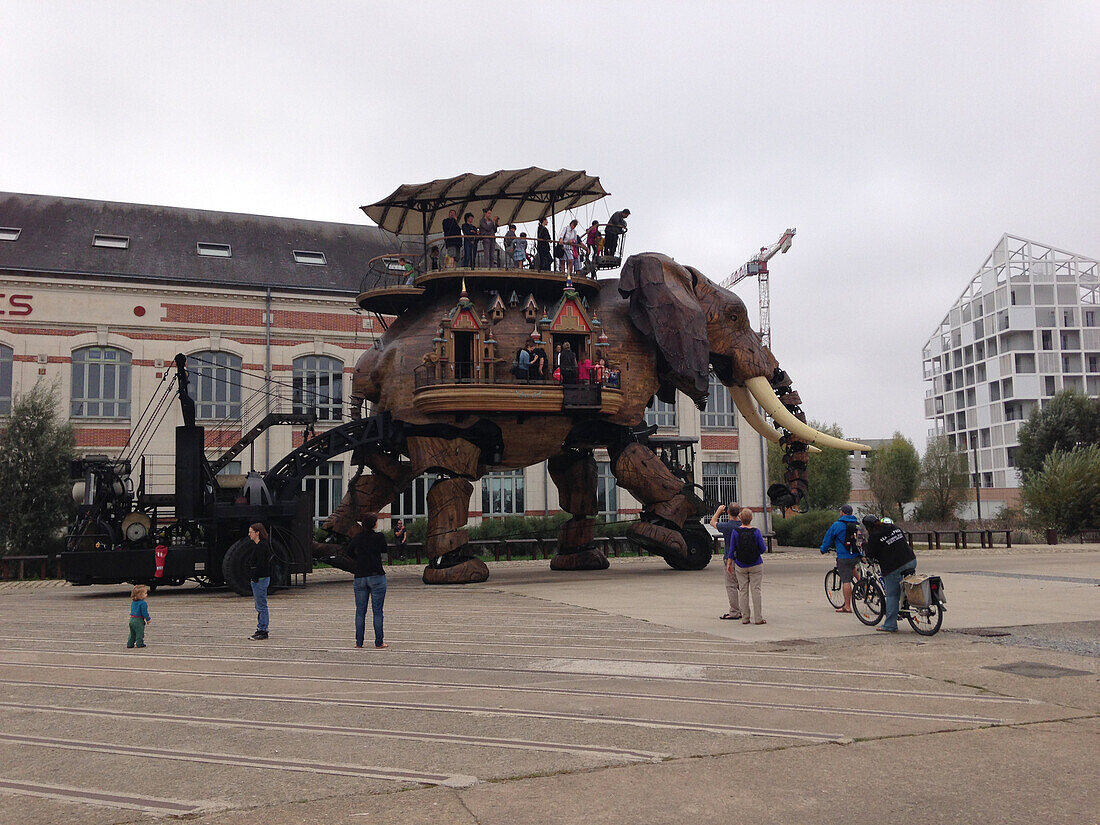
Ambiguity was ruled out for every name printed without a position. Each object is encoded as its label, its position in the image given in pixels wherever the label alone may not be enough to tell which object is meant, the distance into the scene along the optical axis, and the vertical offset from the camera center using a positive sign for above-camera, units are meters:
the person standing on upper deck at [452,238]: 20.88 +5.81
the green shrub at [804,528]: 36.50 -1.05
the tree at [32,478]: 27.75 +0.99
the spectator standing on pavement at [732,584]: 12.69 -1.09
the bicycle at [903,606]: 10.80 -1.26
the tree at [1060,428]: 54.03 +3.97
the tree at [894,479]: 67.19 +1.49
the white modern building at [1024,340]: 86.31 +14.42
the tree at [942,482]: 58.88 +1.07
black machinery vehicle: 18.23 -0.17
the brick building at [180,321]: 32.97 +6.75
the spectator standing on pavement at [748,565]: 12.21 -0.81
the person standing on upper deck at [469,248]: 20.78 +5.58
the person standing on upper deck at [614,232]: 22.38 +6.34
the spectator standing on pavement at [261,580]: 11.92 -0.89
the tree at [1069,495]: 38.09 +0.12
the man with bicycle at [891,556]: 11.01 -0.64
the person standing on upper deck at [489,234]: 21.10 +6.03
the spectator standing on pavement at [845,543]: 13.12 -0.58
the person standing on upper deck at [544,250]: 21.45 +5.70
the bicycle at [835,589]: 13.91 -1.29
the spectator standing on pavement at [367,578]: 10.90 -0.80
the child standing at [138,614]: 11.33 -1.23
